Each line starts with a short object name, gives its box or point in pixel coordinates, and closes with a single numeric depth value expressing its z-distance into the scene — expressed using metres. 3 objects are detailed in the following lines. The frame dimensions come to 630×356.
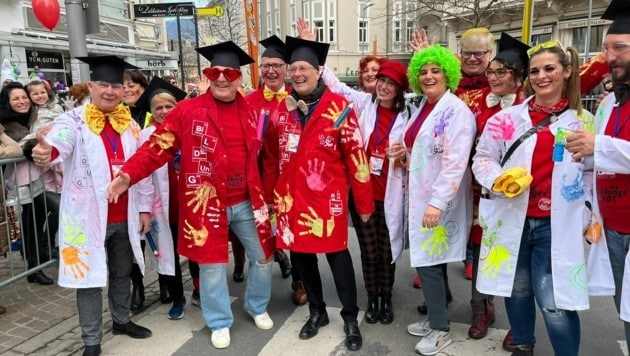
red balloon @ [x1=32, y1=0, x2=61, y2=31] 7.48
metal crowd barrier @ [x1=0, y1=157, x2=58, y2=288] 3.96
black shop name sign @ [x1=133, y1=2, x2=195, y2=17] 12.90
